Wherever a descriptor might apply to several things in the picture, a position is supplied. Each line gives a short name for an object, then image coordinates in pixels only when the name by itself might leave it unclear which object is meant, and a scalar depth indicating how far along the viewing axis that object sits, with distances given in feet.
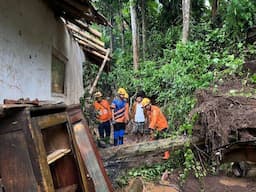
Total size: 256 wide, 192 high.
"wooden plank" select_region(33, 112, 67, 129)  5.41
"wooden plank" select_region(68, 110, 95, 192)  6.47
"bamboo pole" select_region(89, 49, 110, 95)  27.15
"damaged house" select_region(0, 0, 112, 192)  4.88
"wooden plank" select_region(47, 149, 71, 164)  5.65
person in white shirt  19.89
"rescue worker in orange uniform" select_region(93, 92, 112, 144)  19.62
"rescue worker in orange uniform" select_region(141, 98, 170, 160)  17.77
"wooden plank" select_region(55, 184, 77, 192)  6.10
